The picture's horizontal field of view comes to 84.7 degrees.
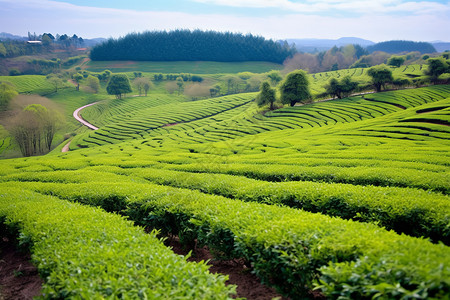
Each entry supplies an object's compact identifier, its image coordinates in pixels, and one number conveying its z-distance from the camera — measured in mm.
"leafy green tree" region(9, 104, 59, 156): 50469
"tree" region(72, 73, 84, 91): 111144
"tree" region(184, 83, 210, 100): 108356
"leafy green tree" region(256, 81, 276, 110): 60969
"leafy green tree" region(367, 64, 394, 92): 58688
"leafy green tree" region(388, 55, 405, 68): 94438
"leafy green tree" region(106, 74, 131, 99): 97562
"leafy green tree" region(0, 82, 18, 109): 69875
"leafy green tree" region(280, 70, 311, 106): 57894
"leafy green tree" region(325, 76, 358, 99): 59500
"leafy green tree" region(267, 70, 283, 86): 103094
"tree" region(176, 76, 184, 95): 113644
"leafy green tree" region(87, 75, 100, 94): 106250
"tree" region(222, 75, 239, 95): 109812
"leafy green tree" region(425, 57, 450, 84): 60906
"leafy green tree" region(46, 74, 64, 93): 104569
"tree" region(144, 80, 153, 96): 107381
